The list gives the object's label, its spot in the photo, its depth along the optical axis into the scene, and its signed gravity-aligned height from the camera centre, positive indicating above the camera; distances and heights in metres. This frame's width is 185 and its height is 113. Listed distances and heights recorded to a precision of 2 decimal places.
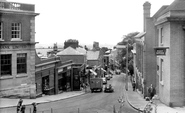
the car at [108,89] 40.72 -5.42
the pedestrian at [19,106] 18.42 -3.72
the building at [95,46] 82.85 +2.97
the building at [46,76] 31.91 -2.88
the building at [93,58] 71.69 -1.00
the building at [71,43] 63.88 +2.79
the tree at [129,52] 75.44 +0.65
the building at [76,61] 47.62 -1.34
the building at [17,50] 26.50 +0.47
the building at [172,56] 22.88 -0.11
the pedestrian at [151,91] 27.81 -3.95
